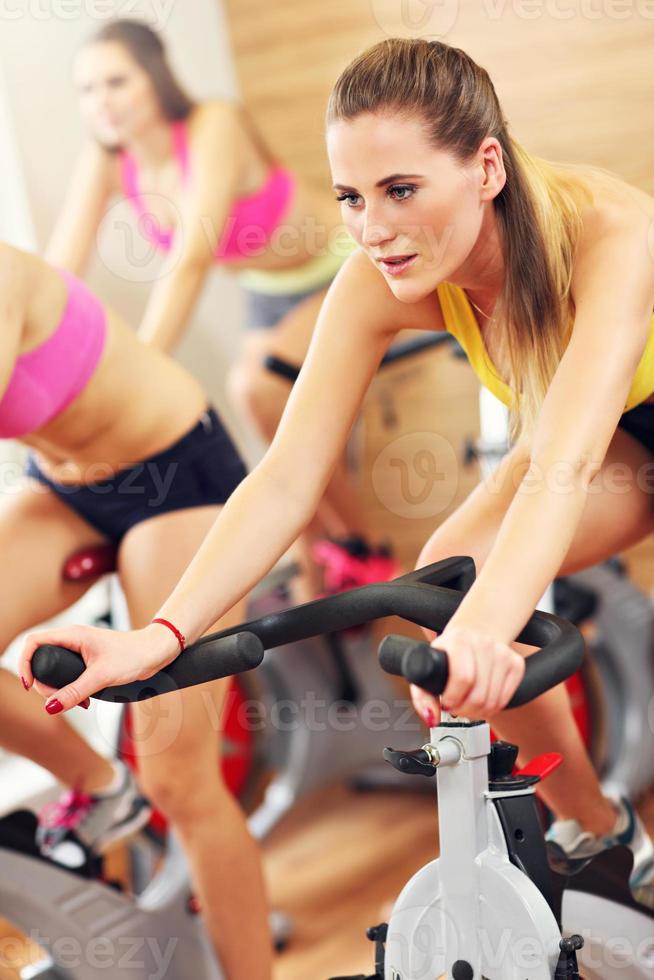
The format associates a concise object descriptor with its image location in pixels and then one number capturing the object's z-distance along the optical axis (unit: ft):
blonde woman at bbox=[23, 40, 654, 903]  12.00
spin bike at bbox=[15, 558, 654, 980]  11.88
